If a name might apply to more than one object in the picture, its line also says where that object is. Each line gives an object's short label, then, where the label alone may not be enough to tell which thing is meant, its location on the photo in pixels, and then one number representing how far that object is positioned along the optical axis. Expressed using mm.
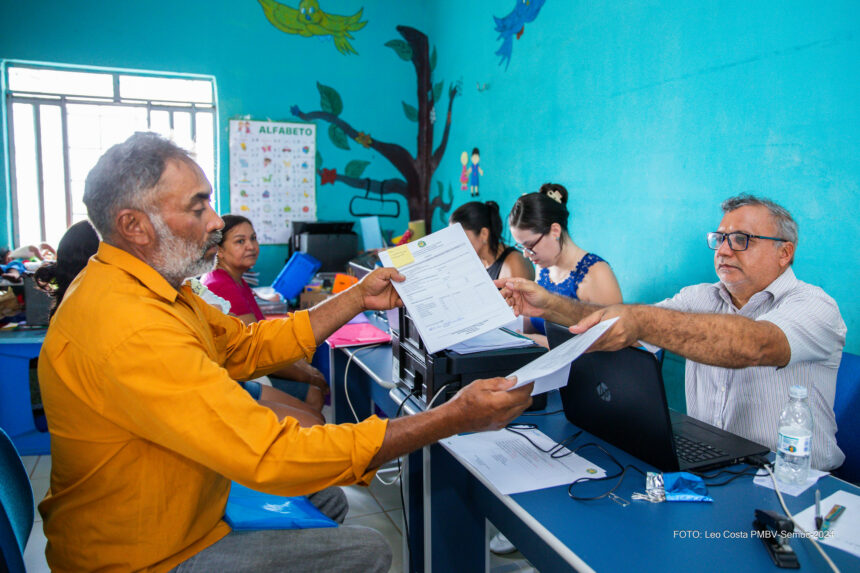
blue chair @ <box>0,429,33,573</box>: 975
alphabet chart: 5160
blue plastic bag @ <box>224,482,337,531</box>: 1314
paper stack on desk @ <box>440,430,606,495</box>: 1216
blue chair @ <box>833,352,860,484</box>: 1521
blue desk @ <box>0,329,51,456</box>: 2807
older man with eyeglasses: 1364
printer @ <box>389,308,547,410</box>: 1562
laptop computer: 1195
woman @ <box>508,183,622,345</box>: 2680
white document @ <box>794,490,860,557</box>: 976
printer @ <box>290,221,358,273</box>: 4770
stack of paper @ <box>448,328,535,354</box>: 1626
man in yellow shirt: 1036
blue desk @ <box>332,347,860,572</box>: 938
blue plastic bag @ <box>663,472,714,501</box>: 1131
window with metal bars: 4738
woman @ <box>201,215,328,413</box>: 2824
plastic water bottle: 1152
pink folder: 2584
